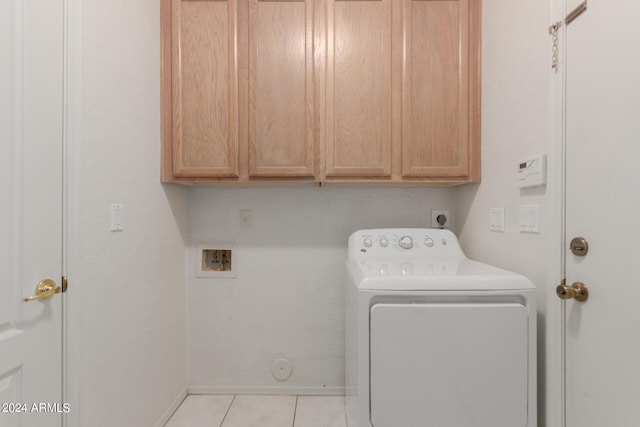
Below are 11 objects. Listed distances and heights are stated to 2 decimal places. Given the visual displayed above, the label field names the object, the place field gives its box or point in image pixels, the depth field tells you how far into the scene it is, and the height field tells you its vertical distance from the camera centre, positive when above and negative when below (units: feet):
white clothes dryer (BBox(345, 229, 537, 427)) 3.37 -1.60
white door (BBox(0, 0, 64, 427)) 2.68 +0.04
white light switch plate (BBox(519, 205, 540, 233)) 3.80 -0.08
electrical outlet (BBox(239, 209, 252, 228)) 6.22 -0.13
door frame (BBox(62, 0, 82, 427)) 3.31 +0.06
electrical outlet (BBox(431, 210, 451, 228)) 6.18 -0.13
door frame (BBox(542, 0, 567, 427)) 3.42 -0.19
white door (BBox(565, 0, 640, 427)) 2.66 +0.02
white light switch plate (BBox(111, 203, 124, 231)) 4.00 -0.06
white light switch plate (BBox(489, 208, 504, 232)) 4.60 -0.12
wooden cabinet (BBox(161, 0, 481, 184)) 5.10 +2.12
